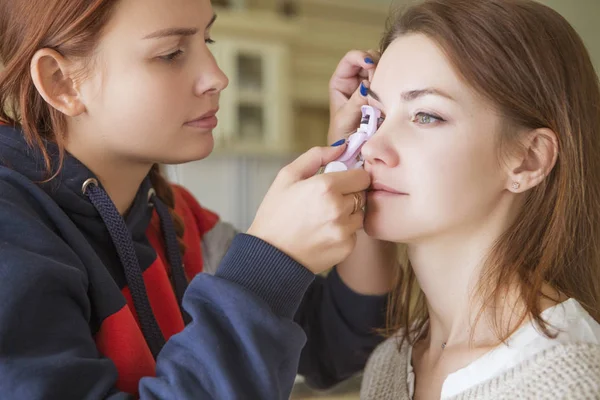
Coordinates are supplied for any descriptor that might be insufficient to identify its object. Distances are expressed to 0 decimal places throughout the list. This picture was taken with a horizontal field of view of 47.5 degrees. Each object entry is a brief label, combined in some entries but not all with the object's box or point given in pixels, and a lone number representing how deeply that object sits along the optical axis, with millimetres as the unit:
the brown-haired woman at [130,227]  796
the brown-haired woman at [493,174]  967
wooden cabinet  3764
